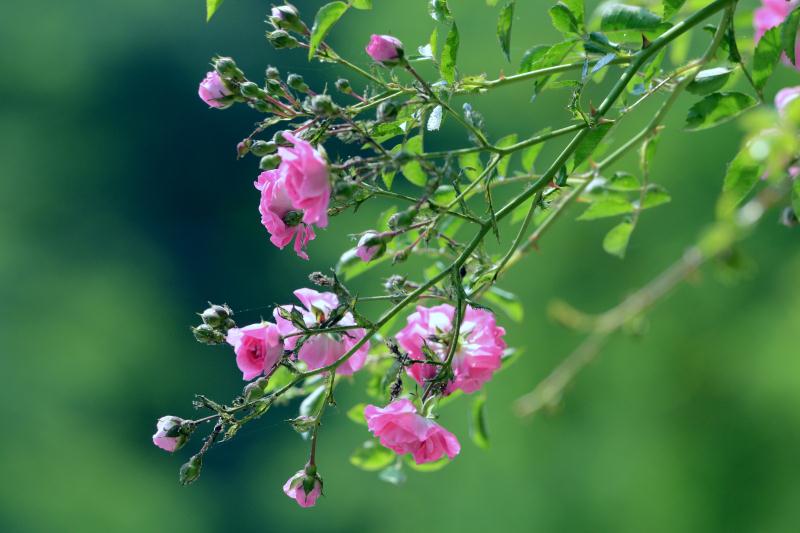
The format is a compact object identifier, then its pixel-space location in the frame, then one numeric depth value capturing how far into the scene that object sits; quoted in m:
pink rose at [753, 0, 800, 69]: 2.16
